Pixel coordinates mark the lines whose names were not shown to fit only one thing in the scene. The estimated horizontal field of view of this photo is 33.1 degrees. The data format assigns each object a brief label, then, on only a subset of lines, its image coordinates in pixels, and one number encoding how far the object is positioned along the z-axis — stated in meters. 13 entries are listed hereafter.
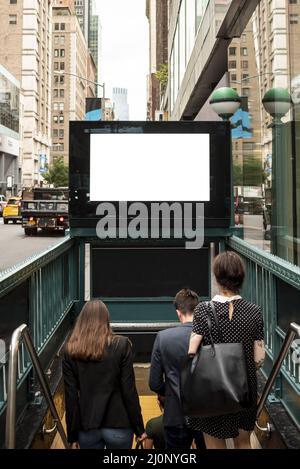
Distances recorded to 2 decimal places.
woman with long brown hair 3.41
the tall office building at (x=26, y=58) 93.81
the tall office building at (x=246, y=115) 12.91
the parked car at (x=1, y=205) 53.22
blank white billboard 7.18
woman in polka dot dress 3.17
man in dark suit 3.48
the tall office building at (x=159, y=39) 92.23
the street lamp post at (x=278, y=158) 9.21
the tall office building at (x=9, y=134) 75.46
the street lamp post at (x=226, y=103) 9.17
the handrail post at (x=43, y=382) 3.50
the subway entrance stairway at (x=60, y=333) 3.89
